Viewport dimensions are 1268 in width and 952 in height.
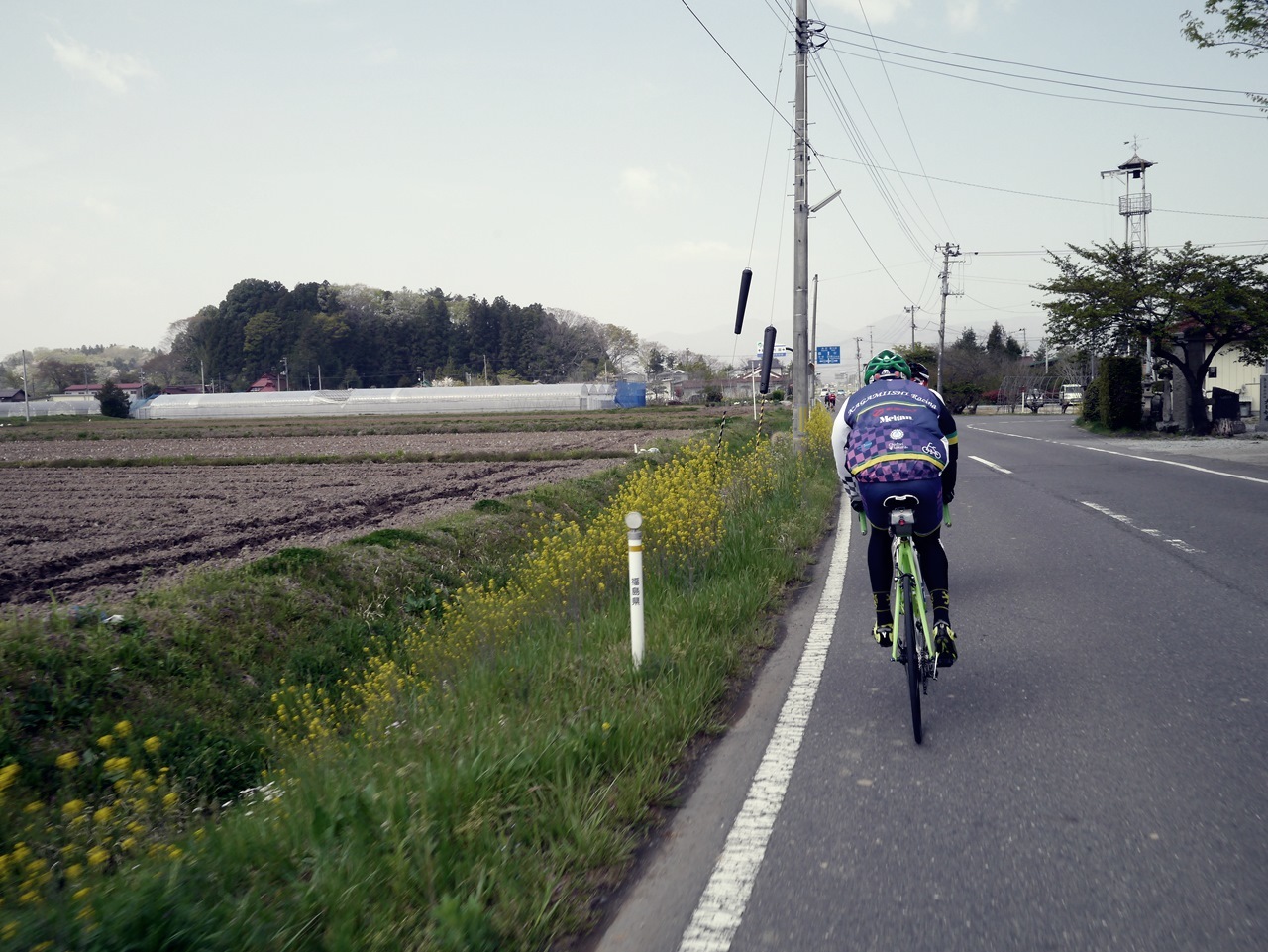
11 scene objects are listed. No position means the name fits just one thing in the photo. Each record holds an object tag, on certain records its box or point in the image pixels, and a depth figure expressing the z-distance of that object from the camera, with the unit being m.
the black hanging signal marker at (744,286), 10.06
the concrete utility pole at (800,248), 19.44
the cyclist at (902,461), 4.53
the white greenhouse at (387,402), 68.69
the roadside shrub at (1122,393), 31.12
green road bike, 4.24
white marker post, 5.01
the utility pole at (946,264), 65.81
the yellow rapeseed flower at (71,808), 3.34
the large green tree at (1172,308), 27.61
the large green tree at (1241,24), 16.19
